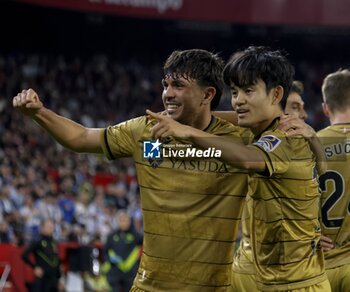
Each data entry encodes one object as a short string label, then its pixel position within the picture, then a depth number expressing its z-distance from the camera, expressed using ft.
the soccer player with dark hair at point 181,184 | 27.06
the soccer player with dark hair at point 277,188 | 25.65
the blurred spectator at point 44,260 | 71.33
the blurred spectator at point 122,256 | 75.64
